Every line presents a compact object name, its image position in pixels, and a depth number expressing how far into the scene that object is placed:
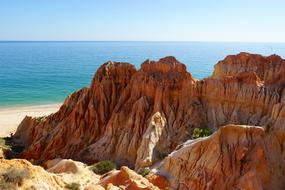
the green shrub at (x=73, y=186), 18.27
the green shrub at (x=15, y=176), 15.40
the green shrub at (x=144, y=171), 27.17
